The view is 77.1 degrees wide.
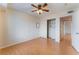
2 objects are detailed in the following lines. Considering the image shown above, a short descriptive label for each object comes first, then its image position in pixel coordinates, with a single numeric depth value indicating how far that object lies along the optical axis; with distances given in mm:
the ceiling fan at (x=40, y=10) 1528
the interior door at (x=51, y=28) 2569
